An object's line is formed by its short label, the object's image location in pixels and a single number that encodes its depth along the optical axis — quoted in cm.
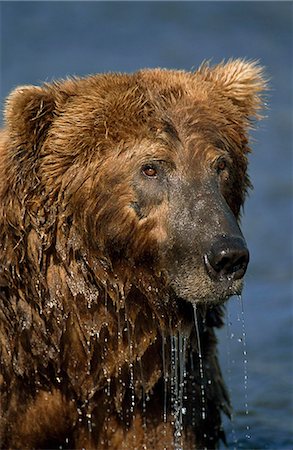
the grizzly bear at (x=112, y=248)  1107
